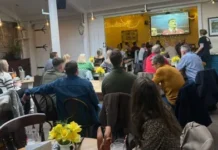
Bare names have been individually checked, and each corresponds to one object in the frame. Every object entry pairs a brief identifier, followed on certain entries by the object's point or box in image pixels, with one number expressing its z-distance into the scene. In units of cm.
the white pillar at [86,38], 1095
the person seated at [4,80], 471
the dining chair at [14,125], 238
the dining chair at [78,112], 329
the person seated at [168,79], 412
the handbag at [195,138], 159
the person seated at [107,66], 613
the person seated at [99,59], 831
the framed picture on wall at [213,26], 880
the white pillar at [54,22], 748
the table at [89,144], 215
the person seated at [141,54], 991
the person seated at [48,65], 604
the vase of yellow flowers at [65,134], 185
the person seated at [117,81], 352
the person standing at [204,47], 809
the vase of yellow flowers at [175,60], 628
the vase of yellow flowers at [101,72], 490
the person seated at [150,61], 570
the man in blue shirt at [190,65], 535
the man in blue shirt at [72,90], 337
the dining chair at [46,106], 388
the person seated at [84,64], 594
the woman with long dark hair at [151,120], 173
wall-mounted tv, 1062
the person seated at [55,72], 440
